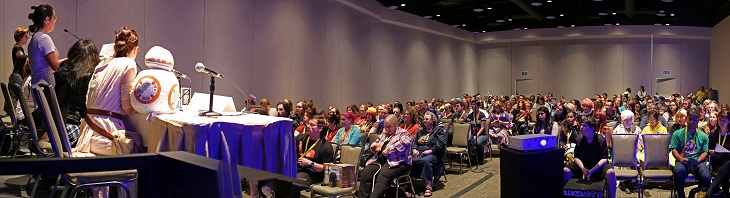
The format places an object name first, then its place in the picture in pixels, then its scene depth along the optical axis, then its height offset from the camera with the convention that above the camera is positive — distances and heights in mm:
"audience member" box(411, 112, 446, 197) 7203 -611
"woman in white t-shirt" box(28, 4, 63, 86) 4066 +352
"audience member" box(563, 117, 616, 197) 5848 -543
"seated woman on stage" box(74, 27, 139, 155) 2770 -28
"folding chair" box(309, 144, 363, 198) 5109 -593
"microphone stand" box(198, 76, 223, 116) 2551 -35
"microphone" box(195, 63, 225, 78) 2807 +148
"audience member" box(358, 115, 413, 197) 6199 -682
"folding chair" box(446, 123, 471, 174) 8727 -529
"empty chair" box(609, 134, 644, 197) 6184 -505
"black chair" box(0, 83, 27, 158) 4143 -316
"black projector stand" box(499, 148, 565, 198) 4578 -550
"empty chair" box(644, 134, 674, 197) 6227 -500
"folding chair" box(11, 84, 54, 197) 2594 -80
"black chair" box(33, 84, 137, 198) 1987 -206
